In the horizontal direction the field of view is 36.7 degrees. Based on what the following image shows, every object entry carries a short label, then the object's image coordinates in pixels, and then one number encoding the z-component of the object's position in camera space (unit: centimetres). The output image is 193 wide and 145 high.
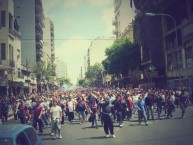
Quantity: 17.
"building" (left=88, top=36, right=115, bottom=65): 14577
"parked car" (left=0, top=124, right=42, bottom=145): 560
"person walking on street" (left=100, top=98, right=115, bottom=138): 1221
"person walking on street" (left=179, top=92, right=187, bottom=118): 1804
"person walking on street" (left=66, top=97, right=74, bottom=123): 1819
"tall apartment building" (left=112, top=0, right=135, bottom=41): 8525
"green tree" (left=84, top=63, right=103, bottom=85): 13138
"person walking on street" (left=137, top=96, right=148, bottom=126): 1605
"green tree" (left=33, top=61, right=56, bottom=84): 7081
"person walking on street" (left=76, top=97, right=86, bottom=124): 1766
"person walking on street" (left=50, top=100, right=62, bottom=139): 1275
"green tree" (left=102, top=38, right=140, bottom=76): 5912
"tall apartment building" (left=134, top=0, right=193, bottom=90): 3616
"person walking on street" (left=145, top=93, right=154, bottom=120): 1783
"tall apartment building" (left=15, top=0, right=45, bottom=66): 7650
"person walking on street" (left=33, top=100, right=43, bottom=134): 1429
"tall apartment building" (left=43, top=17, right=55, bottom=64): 11355
